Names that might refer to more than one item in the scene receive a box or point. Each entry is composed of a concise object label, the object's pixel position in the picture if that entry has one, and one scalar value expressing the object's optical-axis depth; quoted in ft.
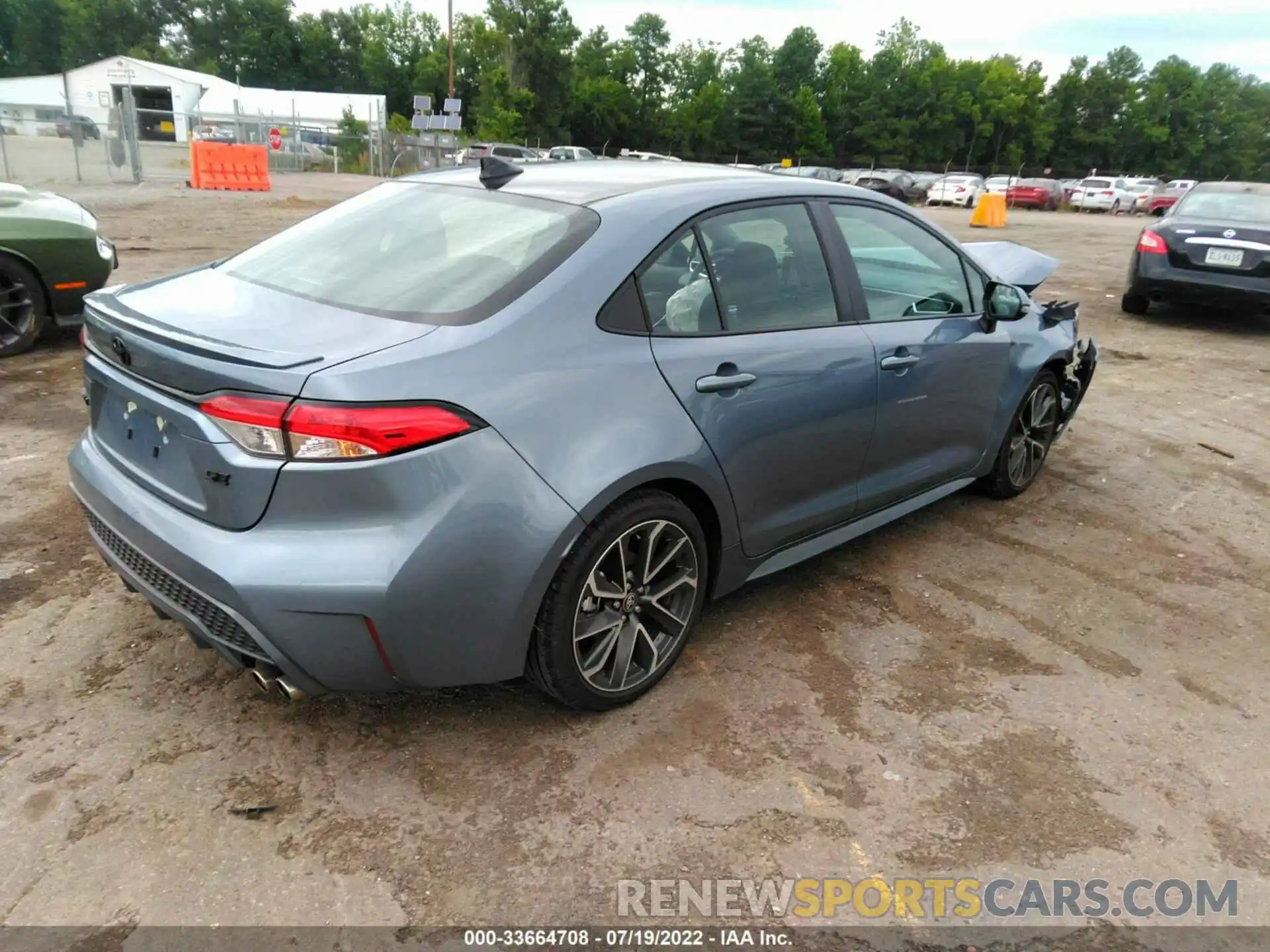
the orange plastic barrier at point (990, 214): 72.90
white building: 171.53
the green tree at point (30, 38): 306.55
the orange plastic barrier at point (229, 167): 75.05
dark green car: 20.27
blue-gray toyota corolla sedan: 7.28
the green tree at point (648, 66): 268.41
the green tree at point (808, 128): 270.46
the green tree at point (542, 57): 249.75
